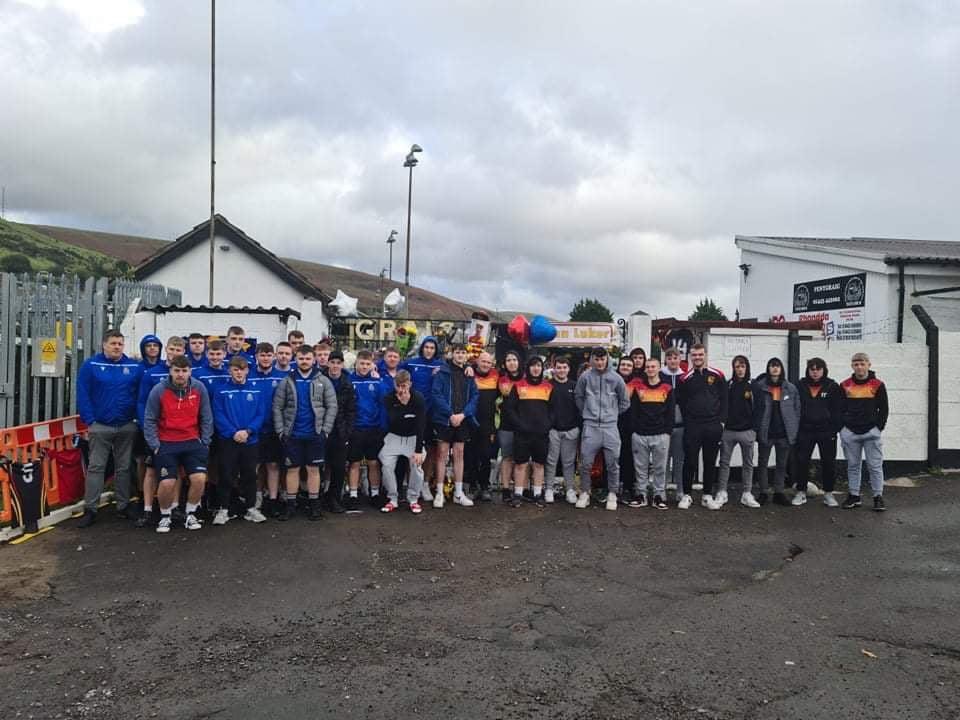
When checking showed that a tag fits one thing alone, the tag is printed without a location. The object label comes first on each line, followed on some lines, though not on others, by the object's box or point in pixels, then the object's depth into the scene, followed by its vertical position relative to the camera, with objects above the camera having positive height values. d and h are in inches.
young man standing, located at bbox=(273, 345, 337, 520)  290.8 -28.5
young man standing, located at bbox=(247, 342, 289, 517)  291.6 -31.3
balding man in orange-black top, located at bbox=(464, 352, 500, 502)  333.1 -34.9
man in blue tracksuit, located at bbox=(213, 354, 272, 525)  284.0 -31.5
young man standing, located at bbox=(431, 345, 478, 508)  322.7 -25.2
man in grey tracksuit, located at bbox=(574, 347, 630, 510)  327.9 -25.0
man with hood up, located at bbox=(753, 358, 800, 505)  339.9 -22.9
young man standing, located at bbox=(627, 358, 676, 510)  326.0 -30.9
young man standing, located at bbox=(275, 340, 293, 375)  297.3 -2.3
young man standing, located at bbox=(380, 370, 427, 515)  309.4 -34.9
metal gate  341.7 +6.7
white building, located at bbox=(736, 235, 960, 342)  696.4 +88.4
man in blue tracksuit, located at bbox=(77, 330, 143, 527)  282.2 -24.8
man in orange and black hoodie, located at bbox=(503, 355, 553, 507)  328.5 -27.2
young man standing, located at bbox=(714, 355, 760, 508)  337.2 -26.0
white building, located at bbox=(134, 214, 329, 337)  918.4 +103.0
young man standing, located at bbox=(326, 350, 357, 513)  301.4 -32.2
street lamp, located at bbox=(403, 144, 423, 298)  907.4 +250.2
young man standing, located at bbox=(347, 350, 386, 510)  310.5 -30.8
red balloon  490.9 +18.9
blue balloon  494.0 +18.9
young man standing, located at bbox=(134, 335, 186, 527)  280.8 -20.6
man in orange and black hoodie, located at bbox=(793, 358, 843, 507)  340.2 -26.1
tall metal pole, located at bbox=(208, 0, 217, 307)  633.6 +243.2
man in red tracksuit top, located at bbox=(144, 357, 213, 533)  272.1 -32.2
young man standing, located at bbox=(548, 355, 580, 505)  333.7 -30.6
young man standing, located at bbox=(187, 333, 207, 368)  312.5 -0.2
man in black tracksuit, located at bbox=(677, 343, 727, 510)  330.3 -23.8
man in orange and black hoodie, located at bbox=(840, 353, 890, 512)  334.3 -27.2
